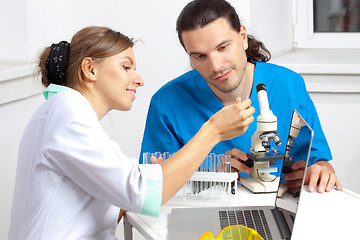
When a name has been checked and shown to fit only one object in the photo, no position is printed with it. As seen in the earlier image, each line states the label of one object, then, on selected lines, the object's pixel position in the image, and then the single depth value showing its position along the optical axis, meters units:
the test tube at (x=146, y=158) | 1.44
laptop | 1.17
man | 1.61
